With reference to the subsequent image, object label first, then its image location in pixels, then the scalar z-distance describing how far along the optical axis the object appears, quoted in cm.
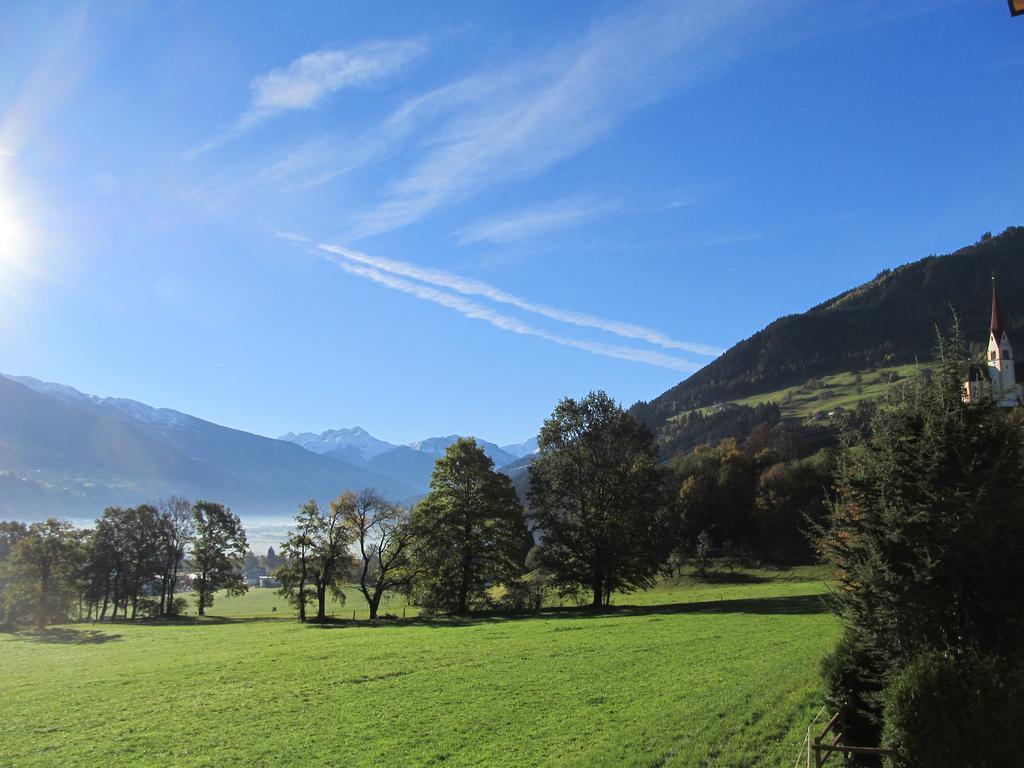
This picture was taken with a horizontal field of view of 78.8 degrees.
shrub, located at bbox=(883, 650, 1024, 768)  1023
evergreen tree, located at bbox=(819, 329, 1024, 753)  1180
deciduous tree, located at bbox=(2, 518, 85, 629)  6994
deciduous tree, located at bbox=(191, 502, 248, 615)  7838
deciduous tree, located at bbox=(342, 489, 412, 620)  5900
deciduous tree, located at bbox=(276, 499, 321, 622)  6100
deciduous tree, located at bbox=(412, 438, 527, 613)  5609
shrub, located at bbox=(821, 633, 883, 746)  1296
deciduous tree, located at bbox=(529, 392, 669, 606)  5322
